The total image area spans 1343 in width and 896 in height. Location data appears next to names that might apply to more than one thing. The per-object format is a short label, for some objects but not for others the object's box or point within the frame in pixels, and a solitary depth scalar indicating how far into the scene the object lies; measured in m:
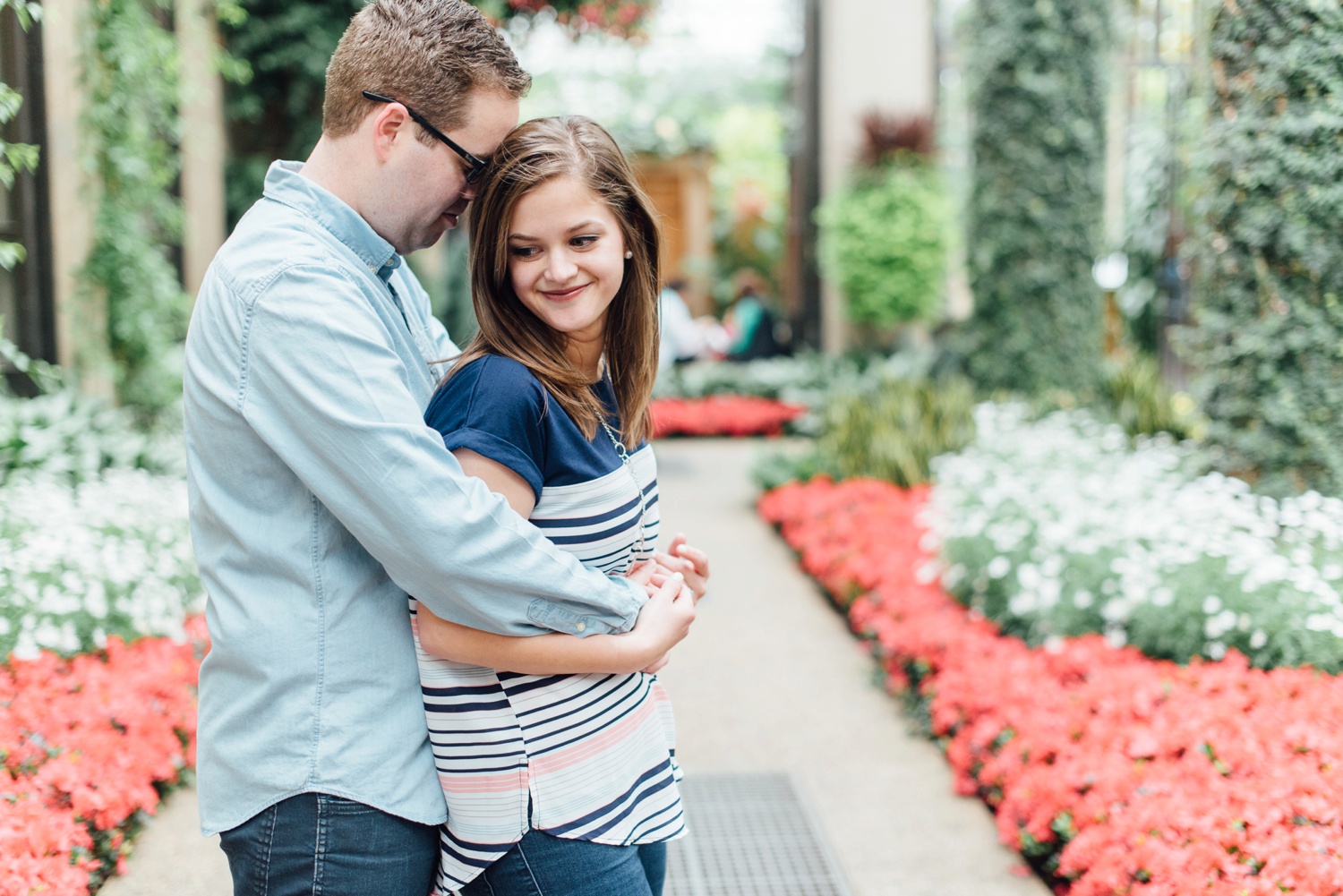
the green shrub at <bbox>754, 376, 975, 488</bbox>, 6.61
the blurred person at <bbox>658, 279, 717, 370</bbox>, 9.72
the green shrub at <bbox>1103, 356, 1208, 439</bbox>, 6.46
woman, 1.42
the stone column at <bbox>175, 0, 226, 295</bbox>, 6.66
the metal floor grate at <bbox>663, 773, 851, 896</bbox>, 2.83
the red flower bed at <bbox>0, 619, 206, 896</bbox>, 2.23
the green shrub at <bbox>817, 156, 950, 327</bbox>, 11.72
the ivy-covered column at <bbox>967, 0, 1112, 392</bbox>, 7.64
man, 1.26
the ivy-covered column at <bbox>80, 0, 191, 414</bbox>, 5.27
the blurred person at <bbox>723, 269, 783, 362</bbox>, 12.84
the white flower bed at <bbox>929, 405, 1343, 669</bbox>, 3.32
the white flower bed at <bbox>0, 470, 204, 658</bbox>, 3.13
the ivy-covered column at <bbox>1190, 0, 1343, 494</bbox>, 4.04
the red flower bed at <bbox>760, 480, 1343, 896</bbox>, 2.30
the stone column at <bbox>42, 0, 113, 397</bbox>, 5.15
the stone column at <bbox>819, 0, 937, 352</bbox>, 12.37
